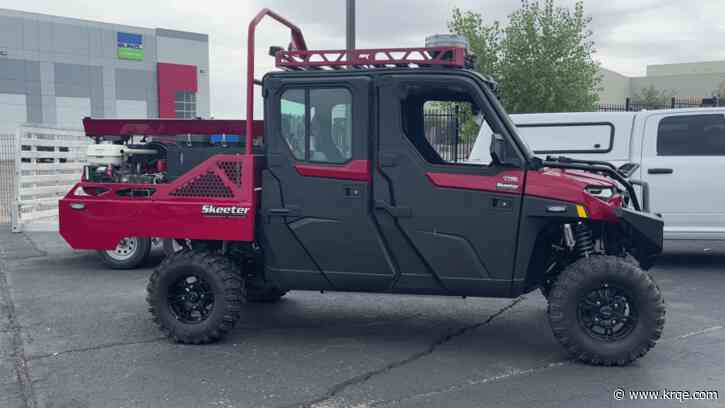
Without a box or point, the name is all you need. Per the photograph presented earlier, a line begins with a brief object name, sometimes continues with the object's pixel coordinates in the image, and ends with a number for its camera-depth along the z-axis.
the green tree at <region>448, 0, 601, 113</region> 17.95
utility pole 11.22
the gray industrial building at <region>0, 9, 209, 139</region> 44.28
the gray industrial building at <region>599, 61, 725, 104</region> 67.06
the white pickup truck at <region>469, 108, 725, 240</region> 8.38
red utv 4.91
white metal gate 10.76
